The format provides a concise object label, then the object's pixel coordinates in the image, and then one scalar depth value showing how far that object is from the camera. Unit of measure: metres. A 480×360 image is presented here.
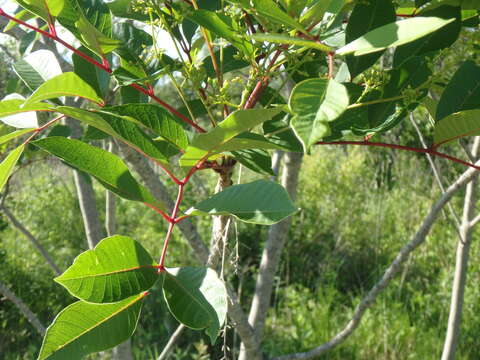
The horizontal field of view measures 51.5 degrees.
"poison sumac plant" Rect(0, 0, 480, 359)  0.39
